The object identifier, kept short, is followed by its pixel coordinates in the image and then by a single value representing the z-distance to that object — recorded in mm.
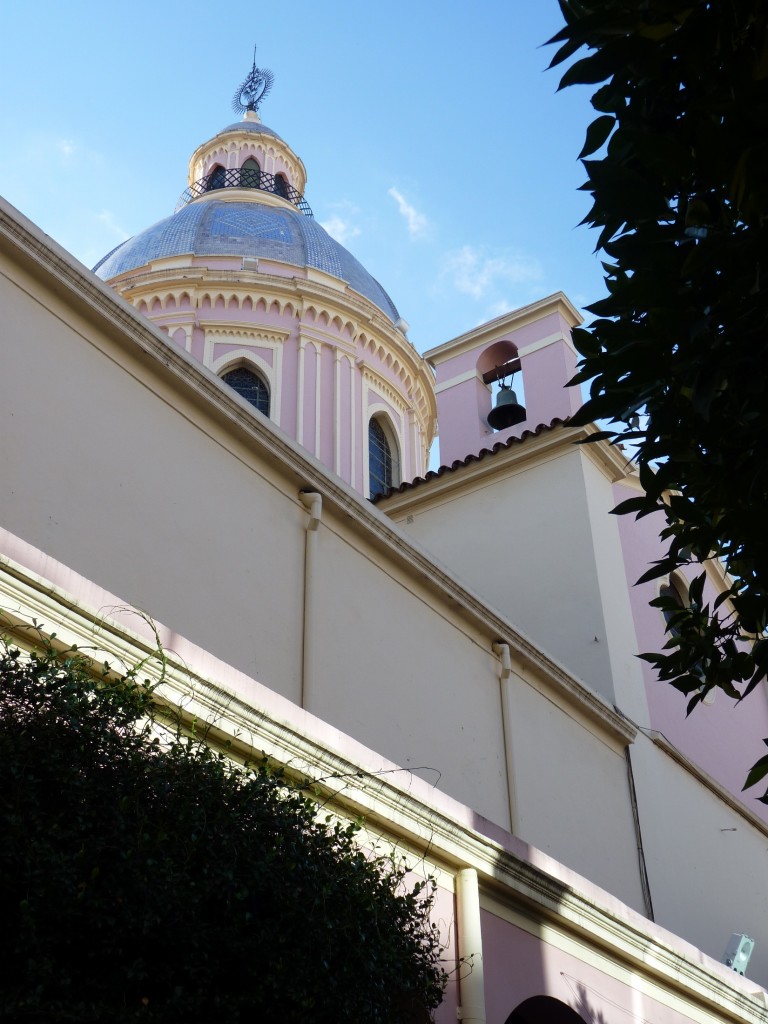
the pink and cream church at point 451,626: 7336
